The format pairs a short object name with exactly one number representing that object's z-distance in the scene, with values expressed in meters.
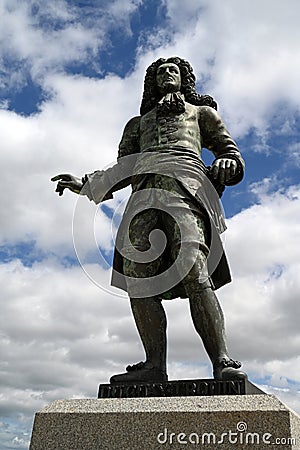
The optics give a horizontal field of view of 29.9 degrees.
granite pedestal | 4.34
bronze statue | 5.53
